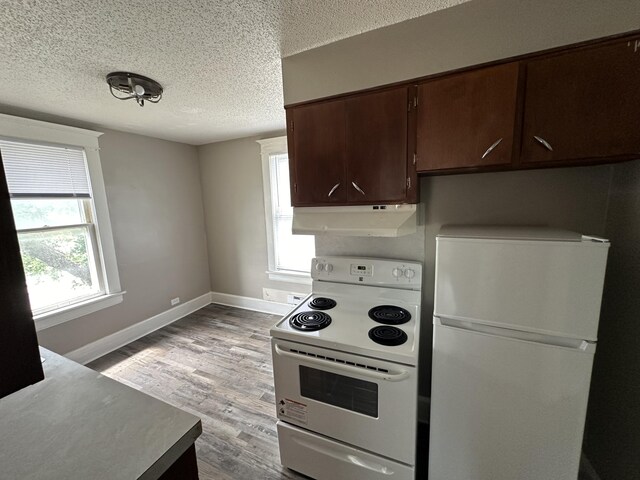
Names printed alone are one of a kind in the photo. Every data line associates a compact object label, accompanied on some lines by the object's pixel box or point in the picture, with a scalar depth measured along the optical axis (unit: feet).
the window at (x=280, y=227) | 11.27
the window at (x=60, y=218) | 7.48
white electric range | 4.13
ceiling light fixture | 5.81
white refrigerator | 3.51
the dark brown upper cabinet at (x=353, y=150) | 4.83
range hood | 5.04
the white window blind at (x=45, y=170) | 7.28
